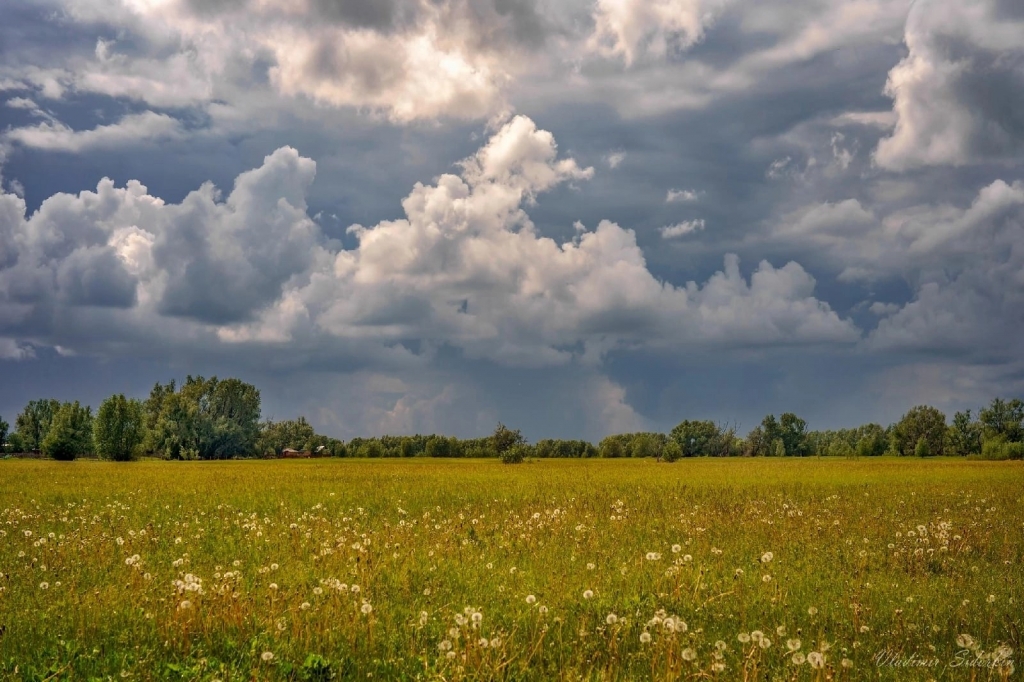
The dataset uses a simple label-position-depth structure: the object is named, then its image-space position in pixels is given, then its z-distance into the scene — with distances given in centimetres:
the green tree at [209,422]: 12581
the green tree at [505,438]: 9922
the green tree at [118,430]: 10744
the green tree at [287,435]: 18075
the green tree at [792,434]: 16525
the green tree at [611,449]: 14162
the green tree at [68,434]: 10919
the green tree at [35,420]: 19588
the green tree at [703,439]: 14500
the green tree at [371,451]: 12769
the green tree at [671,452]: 8850
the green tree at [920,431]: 16200
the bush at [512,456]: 7831
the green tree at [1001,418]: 14888
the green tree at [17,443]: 18931
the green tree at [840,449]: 18165
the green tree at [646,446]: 13738
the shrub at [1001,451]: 10388
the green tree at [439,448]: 11979
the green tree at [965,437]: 15650
